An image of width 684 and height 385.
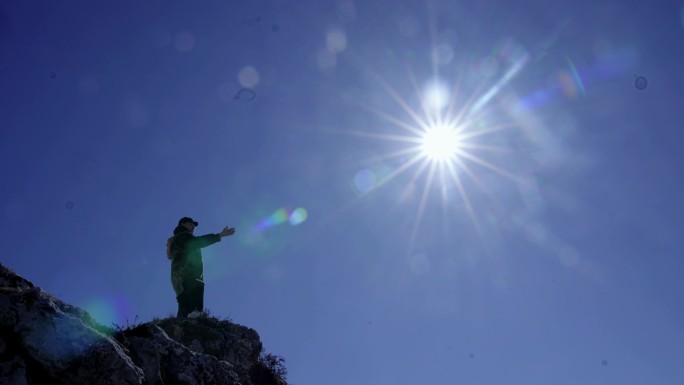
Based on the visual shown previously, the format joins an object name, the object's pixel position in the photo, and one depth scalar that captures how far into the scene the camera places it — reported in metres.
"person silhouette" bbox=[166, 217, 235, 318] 10.95
